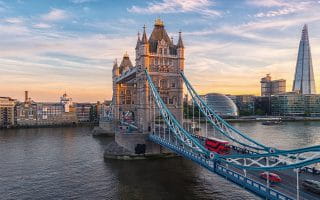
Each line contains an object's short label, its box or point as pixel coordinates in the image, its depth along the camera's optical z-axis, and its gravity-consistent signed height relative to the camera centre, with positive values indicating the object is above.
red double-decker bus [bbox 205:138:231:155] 43.34 -6.39
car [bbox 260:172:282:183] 27.66 -7.14
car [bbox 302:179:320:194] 24.68 -7.15
